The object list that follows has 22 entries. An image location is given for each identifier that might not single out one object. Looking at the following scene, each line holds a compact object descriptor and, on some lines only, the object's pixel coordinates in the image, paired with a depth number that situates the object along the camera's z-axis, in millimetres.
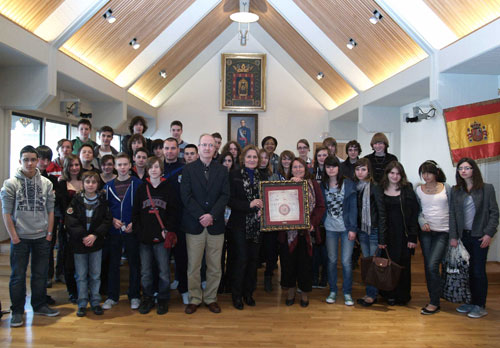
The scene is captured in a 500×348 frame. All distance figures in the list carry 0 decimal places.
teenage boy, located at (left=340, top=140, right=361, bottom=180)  5168
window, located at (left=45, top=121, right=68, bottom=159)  7547
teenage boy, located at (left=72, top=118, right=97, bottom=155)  5109
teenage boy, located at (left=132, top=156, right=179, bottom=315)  3793
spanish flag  4977
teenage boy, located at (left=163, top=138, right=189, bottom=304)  4090
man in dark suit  3762
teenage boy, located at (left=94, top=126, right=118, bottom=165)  4938
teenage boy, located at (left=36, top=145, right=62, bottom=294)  4266
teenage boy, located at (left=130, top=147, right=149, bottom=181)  4230
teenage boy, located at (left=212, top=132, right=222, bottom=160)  4986
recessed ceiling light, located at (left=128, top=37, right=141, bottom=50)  7218
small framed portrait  11273
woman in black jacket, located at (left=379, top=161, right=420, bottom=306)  4090
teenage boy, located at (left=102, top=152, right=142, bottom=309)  3902
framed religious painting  11242
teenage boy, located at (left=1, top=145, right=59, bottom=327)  3486
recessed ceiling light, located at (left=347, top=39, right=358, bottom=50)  7099
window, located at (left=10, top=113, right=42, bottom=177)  6520
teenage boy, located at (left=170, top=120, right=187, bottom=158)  5478
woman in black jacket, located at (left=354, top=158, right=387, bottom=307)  4125
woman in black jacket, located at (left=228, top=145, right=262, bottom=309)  3945
